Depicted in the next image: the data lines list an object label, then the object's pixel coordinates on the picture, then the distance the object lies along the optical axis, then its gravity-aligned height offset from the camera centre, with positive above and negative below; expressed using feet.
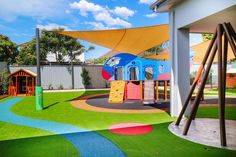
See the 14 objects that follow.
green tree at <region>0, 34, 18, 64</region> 75.08 +10.16
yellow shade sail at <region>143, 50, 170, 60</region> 63.77 +6.07
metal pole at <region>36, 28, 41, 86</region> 27.89 +3.13
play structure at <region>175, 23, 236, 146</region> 14.50 +0.63
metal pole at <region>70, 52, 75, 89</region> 63.44 -0.67
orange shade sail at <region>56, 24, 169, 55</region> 31.99 +6.64
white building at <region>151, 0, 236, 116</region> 20.09 +4.31
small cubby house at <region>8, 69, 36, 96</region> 47.21 -1.30
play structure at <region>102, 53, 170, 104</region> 35.56 -0.03
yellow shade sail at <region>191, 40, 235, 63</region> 47.31 +5.99
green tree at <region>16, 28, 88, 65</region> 74.13 +10.49
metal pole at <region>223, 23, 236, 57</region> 14.44 +2.30
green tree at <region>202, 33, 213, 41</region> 70.31 +12.87
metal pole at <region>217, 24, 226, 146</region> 14.27 -1.00
